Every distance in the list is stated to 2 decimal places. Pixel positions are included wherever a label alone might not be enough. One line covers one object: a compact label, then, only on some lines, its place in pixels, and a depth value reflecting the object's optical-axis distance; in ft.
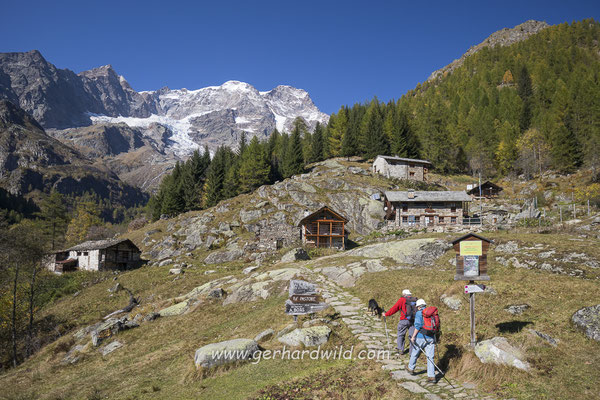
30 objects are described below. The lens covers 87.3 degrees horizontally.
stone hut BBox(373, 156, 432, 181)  244.01
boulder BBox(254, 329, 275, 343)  48.42
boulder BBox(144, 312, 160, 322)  82.12
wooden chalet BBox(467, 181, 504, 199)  223.30
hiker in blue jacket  30.32
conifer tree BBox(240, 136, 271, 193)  266.98
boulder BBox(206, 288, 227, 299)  85.74
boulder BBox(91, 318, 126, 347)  73.73
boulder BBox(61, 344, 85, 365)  67.87
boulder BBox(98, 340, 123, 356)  67.72
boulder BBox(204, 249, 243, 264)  163.02
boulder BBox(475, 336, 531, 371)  28.80
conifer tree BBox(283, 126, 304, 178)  280.10
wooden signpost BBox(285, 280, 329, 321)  49.47
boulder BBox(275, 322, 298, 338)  47.73
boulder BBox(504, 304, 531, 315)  44.38
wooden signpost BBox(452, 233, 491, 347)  36.81
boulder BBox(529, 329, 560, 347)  33.53
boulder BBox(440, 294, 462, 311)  49.18
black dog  52.88
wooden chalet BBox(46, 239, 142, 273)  182.60
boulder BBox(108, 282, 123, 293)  131.30
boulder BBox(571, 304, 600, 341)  34.48
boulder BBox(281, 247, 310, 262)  123.90
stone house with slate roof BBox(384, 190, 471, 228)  171.63
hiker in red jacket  36.37
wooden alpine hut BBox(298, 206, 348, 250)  167.84
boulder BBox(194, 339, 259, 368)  40.40
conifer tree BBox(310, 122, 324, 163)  321.11
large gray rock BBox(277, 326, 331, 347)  42.80
